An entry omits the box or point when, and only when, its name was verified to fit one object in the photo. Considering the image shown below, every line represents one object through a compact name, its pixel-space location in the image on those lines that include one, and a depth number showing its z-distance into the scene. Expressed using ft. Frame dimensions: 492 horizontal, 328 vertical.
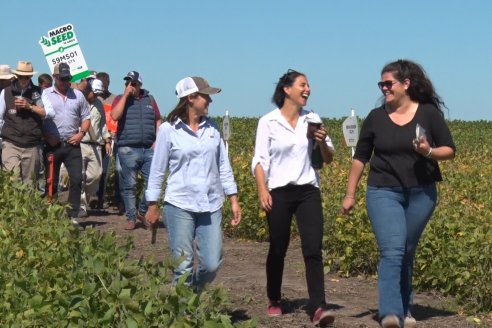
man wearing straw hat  39.55
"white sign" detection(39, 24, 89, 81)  54.24
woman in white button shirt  25.36
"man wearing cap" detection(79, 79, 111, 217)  46.37
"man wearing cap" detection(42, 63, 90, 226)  40.34
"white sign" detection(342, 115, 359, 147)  45.73
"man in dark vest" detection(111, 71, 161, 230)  42.09
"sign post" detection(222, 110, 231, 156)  51.04
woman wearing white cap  23.66
